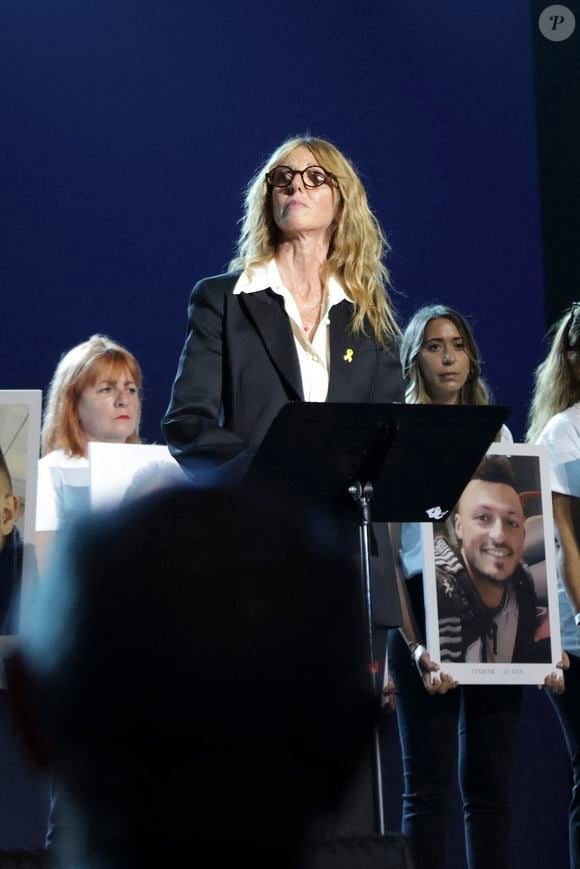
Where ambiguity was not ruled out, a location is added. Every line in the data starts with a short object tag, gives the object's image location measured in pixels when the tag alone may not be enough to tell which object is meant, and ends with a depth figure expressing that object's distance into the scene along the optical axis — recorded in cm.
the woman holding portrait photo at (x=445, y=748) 679
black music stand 465
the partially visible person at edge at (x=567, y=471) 722
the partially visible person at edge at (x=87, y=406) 740
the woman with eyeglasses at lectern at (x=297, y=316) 553
